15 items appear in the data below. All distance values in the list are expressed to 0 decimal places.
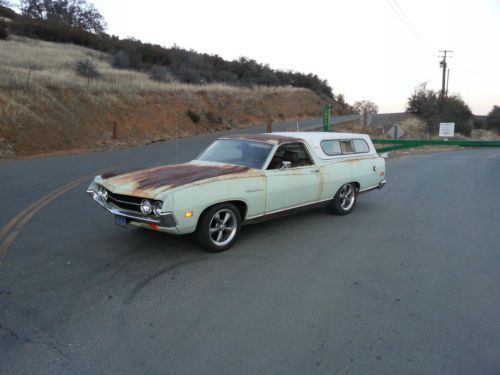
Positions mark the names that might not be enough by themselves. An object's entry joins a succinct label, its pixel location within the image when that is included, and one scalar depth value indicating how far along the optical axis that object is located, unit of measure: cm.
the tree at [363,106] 6401
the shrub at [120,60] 3619
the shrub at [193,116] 2870
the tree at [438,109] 4687
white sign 3294
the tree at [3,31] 3469
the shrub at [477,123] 5919
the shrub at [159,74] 3532
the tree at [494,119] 5722
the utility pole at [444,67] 5043
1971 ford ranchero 458
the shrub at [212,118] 3025
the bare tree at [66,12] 5169
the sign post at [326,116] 1986
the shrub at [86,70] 2800
